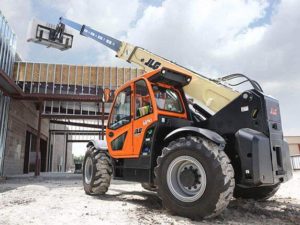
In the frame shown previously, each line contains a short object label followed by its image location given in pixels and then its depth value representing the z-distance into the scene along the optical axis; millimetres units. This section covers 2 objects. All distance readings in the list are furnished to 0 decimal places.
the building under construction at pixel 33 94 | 11140
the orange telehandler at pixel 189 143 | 3334
